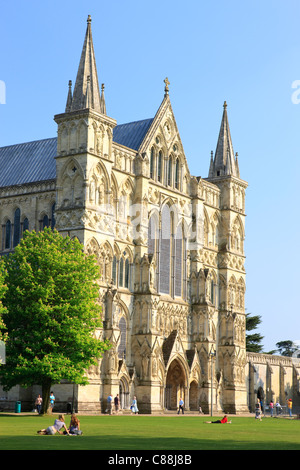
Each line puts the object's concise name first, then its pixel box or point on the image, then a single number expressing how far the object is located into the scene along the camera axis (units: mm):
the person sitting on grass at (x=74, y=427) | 28375
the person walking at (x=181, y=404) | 60875
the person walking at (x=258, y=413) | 54688
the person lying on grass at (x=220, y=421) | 42438
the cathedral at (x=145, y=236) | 56844
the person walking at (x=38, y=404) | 50156
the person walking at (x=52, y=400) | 50103
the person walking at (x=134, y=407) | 56781
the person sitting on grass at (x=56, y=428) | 28533
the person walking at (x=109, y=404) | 53562
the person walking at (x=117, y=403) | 54703
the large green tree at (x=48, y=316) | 46750
